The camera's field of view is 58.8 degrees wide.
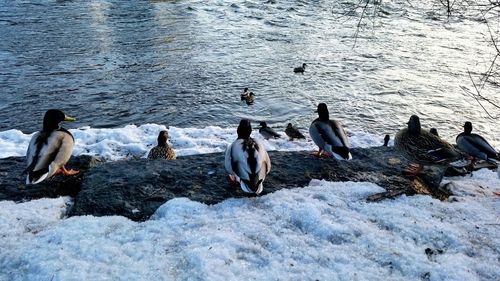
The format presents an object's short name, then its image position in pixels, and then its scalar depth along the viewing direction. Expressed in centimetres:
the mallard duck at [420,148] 550
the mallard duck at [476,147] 670
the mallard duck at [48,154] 474
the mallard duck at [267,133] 1056
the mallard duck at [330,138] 586
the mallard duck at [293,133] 1034
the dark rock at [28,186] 474
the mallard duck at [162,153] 737
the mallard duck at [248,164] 455
